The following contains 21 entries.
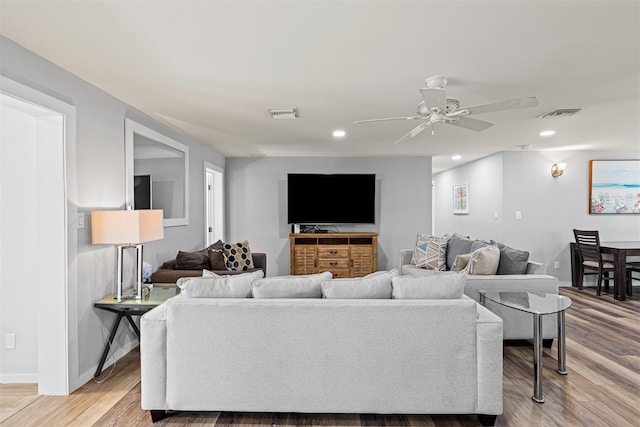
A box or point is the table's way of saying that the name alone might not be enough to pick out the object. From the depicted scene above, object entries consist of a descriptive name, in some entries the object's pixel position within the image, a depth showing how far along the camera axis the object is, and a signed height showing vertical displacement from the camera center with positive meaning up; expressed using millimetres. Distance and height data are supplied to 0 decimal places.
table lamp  2760 -122
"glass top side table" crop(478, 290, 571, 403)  2438 -678
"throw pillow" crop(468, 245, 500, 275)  3641 -505
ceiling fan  2584 +755
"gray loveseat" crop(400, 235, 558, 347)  3396 -741
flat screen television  6535 +210
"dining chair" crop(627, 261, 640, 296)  5391 -889
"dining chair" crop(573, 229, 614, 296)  5461 -721
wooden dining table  5188 -782
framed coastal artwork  6246 +389
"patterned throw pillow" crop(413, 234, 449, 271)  4766 -564
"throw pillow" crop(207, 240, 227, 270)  4125 -546
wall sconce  6215 +680
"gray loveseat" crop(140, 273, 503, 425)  2213 -874
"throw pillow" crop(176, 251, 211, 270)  3900 -528
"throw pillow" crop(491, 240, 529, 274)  3709 -517
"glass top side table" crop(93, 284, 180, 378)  2770 -705
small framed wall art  7854 +232
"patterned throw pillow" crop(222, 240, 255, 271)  4627 -588
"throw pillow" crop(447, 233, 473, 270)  4550 -465
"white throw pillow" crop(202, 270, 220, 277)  2565 -439
